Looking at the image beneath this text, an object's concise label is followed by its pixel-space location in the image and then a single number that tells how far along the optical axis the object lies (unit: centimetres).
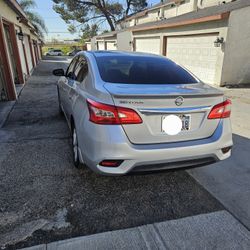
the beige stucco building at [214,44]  979
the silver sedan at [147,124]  223
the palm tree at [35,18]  3087
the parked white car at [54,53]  4344
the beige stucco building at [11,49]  697
